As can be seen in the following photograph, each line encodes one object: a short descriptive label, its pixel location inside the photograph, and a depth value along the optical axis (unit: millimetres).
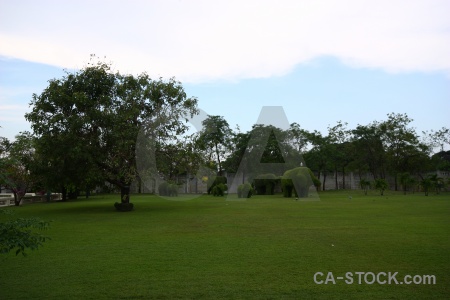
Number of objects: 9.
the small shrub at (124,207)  21297
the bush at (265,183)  40125
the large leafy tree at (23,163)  21423
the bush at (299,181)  31797
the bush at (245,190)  33375
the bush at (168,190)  38738
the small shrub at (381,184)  33750
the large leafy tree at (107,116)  19812
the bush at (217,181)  41906
